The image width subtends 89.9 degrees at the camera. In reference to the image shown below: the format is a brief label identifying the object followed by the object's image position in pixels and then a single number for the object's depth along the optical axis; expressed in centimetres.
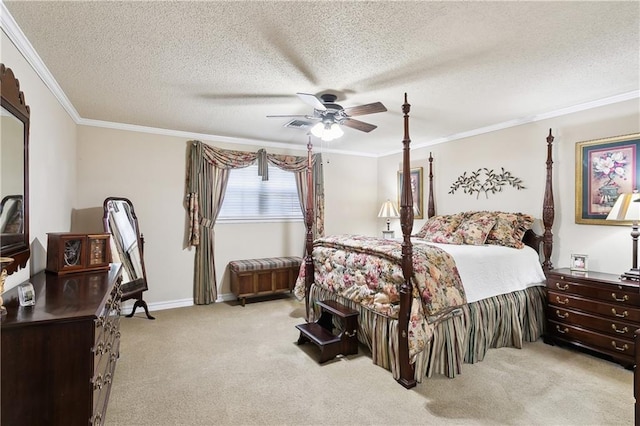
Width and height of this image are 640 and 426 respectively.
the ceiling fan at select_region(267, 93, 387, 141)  279
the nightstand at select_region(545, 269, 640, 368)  275
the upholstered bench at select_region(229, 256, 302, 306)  459
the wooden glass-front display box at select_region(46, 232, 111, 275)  239
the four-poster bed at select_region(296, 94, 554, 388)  255
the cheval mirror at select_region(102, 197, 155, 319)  370
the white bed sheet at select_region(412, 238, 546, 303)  295
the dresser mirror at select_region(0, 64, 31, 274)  179
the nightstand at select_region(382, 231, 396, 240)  555
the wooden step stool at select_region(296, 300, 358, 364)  289
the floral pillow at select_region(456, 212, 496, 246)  372
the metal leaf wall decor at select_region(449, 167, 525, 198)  406
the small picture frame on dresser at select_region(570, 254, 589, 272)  325
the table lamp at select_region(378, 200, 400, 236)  553
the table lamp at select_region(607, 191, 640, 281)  277
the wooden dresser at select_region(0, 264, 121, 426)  142
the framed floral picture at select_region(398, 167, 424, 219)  530
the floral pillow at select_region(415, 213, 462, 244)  397
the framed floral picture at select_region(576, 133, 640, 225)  305
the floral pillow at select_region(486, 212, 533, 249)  362
